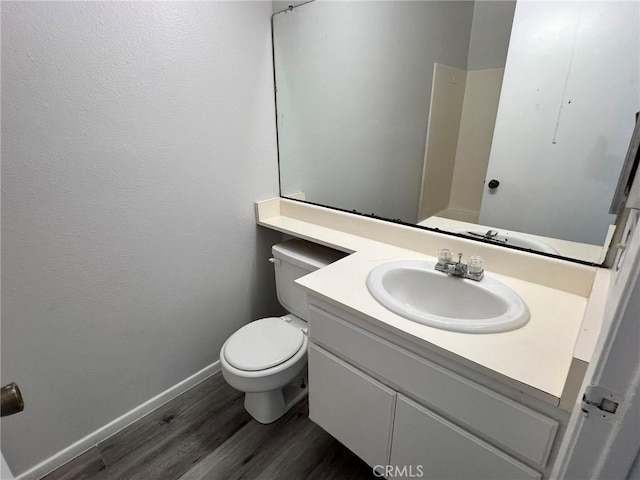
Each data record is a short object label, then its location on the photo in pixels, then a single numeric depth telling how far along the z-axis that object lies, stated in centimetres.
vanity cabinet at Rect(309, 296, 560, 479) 76
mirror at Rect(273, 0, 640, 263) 104
